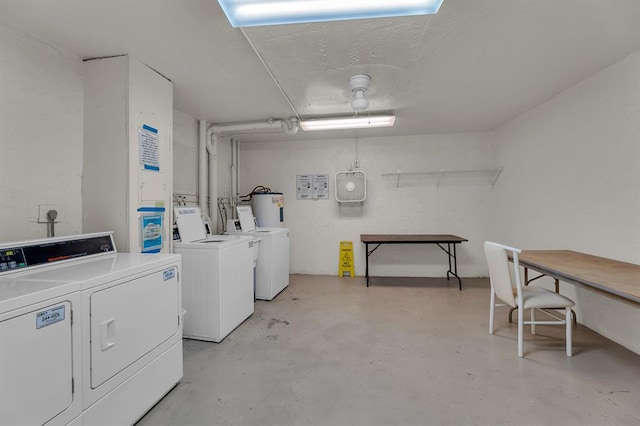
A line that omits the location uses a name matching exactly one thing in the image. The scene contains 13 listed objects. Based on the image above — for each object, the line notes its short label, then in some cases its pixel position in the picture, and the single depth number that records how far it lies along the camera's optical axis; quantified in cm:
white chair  221
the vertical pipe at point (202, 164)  362
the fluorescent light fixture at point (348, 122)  334
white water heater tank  441
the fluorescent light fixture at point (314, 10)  146
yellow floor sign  472
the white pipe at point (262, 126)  363
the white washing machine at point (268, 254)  356
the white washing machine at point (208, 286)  249
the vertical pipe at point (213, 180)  376
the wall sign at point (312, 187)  482
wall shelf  442
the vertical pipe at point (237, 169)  483
